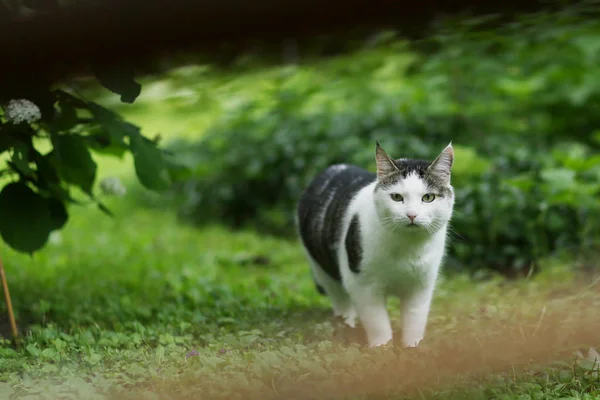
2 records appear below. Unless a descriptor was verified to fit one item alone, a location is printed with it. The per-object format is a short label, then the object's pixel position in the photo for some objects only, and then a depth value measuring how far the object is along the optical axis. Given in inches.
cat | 208.8
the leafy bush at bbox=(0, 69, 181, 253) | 226.8
